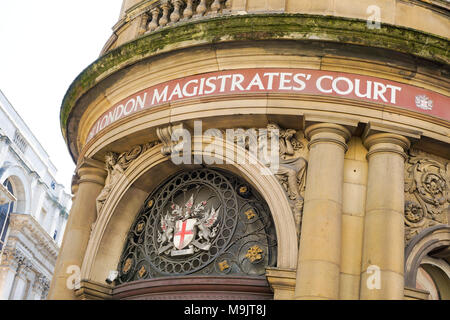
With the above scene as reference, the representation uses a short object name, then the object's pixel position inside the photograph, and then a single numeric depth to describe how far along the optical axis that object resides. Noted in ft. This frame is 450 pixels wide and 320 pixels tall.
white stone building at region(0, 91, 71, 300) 137.49
